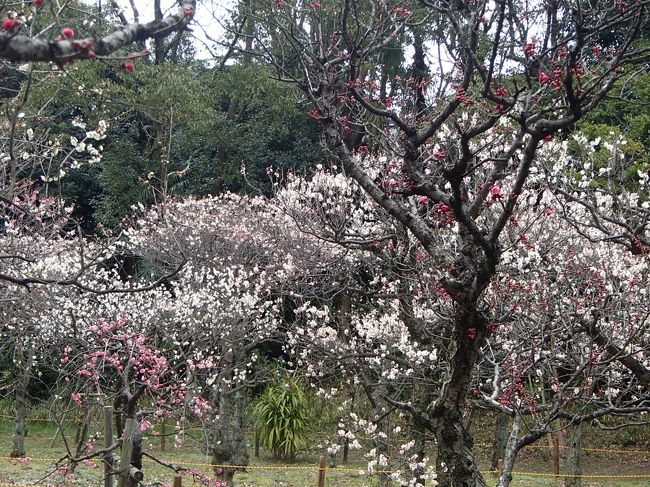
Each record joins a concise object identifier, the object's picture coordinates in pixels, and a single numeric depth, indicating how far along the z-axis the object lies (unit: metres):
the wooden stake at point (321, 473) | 9.32
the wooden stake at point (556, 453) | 11.23
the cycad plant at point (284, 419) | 13.22
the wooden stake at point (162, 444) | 13.85
